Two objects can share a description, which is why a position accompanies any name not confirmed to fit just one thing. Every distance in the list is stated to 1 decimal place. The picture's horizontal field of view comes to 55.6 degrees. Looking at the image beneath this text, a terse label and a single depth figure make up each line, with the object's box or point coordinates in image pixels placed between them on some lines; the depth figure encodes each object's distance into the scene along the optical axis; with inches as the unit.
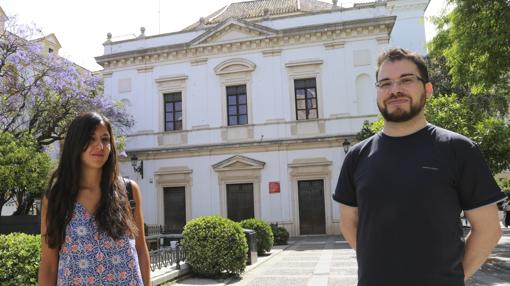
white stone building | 887.7
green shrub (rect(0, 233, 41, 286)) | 225.8
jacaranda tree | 607.5
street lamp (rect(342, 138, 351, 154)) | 823.1
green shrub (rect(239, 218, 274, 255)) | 596.8
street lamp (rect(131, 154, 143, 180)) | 936.9
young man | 91.4
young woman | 108.0
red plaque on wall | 893.8
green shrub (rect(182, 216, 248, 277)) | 401.7
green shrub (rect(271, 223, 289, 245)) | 755.2
